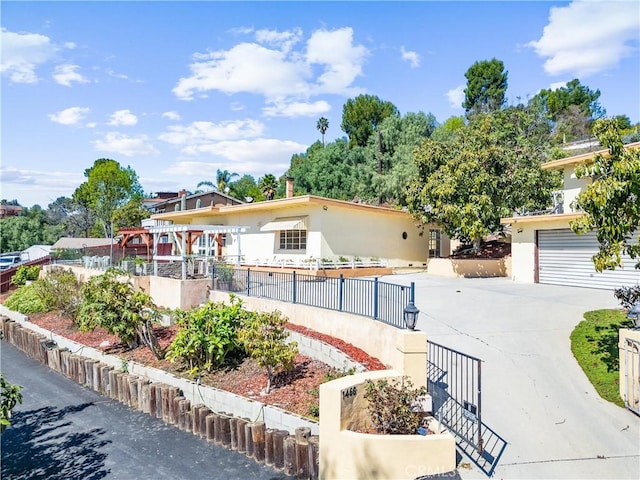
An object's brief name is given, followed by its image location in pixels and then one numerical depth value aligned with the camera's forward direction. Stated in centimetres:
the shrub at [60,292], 1673
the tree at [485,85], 5219
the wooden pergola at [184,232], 1548
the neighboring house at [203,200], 4256
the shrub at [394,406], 556
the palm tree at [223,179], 5482
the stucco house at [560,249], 1587
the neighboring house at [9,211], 9164
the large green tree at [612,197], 672
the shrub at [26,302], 1911
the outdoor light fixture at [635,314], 671
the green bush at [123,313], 1158
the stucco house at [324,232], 2089
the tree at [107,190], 5366
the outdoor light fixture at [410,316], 659
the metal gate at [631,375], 651
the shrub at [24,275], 2574
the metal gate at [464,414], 555
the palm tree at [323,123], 6900
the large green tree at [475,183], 2000
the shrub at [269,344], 827
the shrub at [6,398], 453
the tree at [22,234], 5353
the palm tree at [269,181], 4592
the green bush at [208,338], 963
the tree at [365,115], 5291
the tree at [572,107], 4784
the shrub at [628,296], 966
